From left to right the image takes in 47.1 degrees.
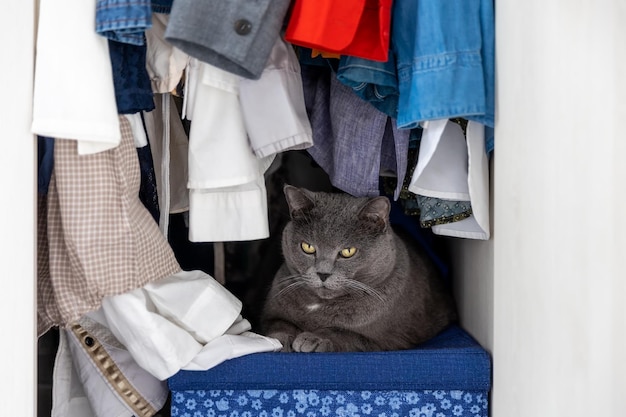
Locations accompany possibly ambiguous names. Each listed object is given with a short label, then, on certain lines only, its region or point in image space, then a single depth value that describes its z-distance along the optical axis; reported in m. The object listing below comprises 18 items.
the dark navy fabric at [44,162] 1.42
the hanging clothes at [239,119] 1.52
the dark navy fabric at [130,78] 1.38
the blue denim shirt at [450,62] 1.38
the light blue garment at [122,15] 1.28
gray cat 1.80
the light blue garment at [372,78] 1.50
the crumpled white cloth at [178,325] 1.50
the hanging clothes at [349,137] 1.68
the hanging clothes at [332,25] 1.35
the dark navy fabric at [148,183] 1.69
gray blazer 1.29
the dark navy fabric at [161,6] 1.46
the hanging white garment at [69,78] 1.28
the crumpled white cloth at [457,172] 1.53
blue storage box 1.54
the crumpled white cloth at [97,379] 1.65
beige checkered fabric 1.36
